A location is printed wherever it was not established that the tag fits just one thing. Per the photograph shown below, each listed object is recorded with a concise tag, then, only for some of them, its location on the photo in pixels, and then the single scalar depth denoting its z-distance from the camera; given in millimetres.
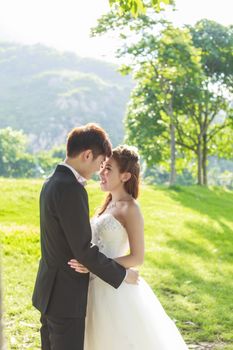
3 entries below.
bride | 5031
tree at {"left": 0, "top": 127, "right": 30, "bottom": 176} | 77500
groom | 4238
